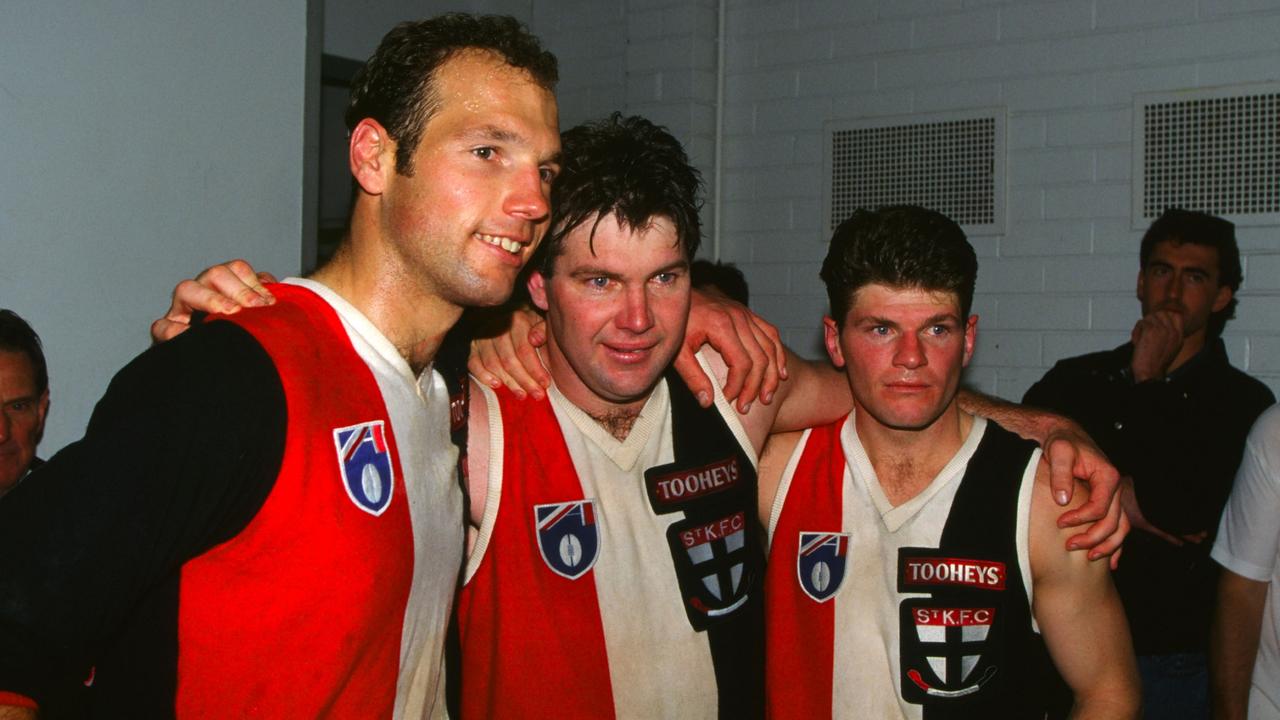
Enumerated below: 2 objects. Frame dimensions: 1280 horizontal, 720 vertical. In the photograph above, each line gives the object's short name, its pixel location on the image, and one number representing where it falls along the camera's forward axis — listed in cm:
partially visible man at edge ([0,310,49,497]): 241
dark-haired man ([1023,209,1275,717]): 323
